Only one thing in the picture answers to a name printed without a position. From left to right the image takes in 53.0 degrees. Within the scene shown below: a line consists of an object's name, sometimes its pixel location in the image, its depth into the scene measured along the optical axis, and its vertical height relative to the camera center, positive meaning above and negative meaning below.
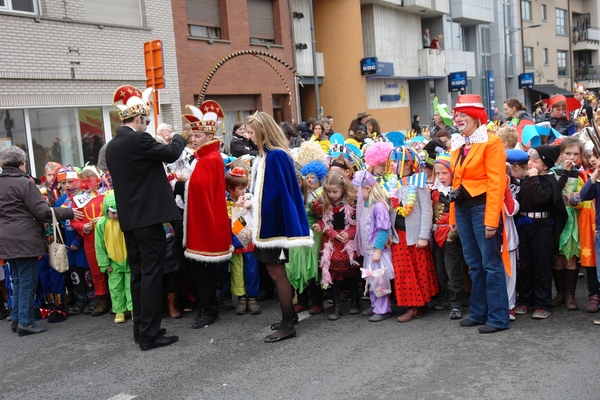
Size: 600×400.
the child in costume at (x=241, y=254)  6.59 -1.14
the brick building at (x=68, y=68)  12.83 +2.18
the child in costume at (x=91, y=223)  6.83 -0.69
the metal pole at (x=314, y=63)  20.77 +2.83
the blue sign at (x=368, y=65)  25.89 +3.23
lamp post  37.53 +5.02
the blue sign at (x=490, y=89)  37.39 +2.66
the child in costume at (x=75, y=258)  7.04 -1.11
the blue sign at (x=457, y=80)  32.50 +2.90
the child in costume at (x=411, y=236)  5.87 -0.97
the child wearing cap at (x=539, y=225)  5.63 -0.93
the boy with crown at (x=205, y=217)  6.20 -0.66
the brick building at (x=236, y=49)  17.42 +3.08
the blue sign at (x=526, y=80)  40.19 +3.27
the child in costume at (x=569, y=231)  5.83 -1.03
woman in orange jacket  5.07 -0.62
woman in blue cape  5.52 -0.57
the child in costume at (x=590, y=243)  5.75 -1.13
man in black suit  5.46 -0.37
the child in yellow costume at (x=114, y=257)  6.56 -1.06
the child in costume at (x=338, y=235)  6.18 -0.95
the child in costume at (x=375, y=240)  5.91 -0.99
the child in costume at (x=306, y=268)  6.15 -1.25
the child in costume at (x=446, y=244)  5.79 -1.07
